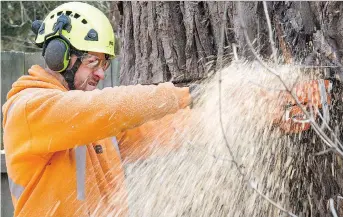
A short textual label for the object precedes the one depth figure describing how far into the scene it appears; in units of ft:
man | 15.03
